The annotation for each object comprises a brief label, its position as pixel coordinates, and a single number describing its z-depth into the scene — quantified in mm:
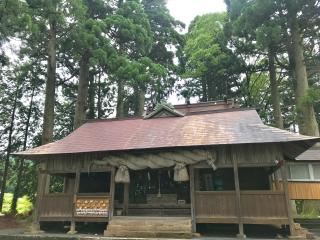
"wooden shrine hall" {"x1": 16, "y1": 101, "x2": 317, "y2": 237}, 11578
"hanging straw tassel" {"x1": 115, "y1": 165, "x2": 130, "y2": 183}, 12953
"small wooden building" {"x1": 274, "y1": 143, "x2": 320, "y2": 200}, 17047
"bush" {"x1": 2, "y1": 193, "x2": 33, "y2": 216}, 23750
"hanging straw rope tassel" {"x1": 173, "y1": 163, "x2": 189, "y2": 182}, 12344
